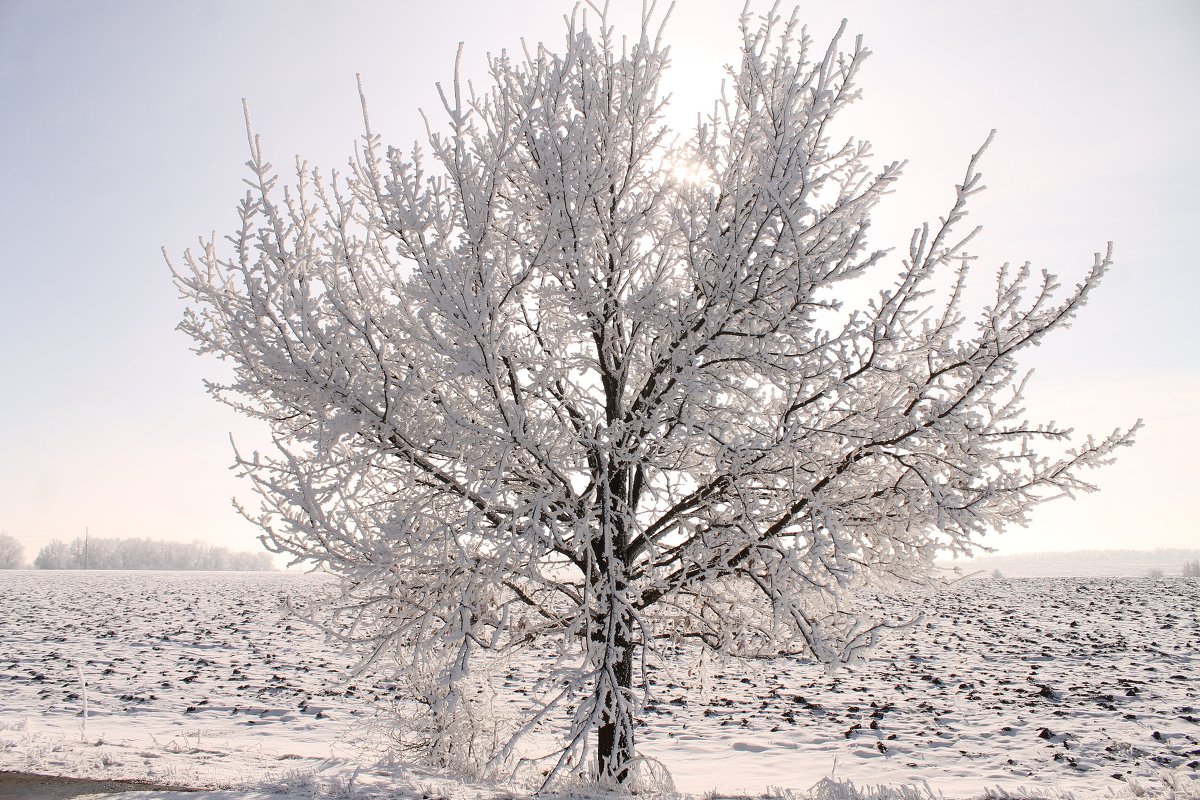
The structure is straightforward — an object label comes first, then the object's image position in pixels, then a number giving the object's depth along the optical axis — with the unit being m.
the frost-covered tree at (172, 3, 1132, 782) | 5.06
